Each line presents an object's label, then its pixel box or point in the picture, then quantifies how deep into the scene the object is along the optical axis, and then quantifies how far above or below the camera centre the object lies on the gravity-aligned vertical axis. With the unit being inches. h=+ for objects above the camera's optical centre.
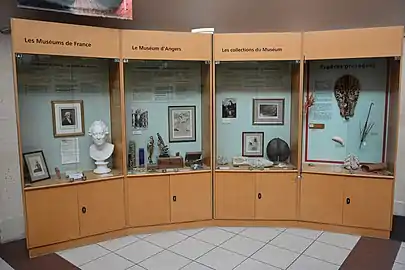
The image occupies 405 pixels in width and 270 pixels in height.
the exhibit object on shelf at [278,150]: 182.5 -20.1
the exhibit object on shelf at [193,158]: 185.2 -24.2
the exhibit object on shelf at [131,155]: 175.9 -21.5
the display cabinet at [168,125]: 166.1 -7.0
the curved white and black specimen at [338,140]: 182.1 -15.0
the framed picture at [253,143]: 189.9 -17.0
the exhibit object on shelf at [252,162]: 179.9 -26.2
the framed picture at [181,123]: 186.4 -6.0
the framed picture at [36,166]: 151.9 -23.1
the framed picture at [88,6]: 144.0 +45.9
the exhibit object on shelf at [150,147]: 182.8 -18.3
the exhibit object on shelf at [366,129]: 176.6 -9.2
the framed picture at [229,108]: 187.8 +1.9
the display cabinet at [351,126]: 159.0 -7.3
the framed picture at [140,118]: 179.3 -3.1
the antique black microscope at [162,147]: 184.1 -18.2
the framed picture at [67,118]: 163.3 -2.5
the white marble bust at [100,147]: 163.9 -16.8
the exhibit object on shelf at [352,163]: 170.7 -25.2
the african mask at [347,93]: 177.3 +8.8
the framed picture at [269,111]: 186.2 +0.2
